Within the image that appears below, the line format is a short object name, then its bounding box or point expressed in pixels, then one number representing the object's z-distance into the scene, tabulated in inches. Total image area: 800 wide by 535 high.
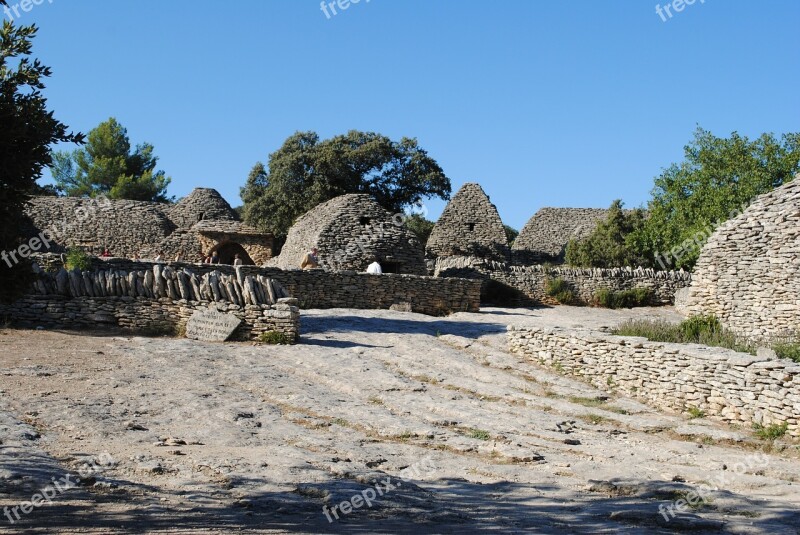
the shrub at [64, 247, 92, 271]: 776.6
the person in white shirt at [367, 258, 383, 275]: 1028.4
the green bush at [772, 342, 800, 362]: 472.1
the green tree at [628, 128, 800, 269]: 1301.7
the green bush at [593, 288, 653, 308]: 1118.4
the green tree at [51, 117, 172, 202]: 2292.1
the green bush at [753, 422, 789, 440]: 410.9
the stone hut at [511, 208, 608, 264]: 1770.4
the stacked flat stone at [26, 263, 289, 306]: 649.0
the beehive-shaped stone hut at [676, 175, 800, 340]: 700.7
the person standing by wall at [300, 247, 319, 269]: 987.3
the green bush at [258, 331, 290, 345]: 634.8
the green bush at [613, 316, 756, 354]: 551.9
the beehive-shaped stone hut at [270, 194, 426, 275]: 1140.5
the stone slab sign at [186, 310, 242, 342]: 631.8
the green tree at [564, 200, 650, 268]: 1459.2
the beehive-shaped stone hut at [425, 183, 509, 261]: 1552.7
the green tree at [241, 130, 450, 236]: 1672.0
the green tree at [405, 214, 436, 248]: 2027.6
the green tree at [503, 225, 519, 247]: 2602.4
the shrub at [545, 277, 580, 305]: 1138.0
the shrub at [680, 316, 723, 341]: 604.9
